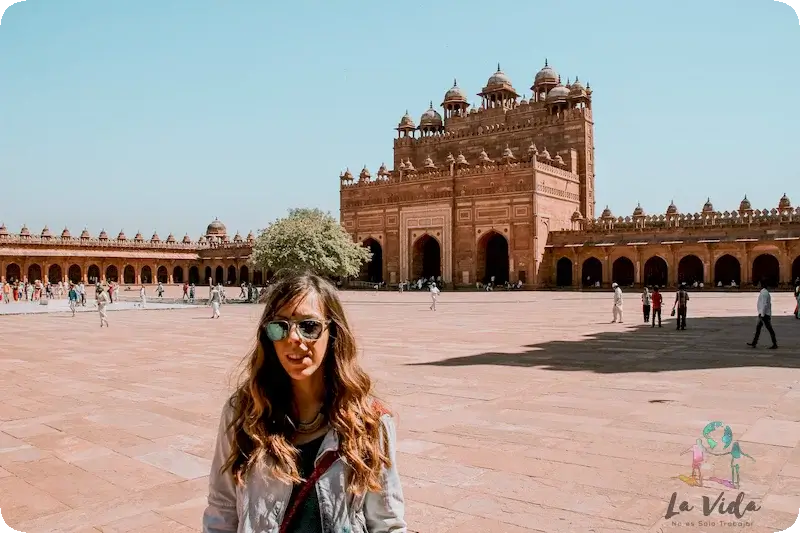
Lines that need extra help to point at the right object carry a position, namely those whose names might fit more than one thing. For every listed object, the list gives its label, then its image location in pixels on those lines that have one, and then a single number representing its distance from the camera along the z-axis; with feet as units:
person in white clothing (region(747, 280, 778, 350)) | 35.96
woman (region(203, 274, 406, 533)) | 5.98
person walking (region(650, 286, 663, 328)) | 49.62
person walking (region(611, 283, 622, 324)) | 53.26
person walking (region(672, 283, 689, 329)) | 47.50
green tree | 96.73
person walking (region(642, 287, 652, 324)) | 54.13
